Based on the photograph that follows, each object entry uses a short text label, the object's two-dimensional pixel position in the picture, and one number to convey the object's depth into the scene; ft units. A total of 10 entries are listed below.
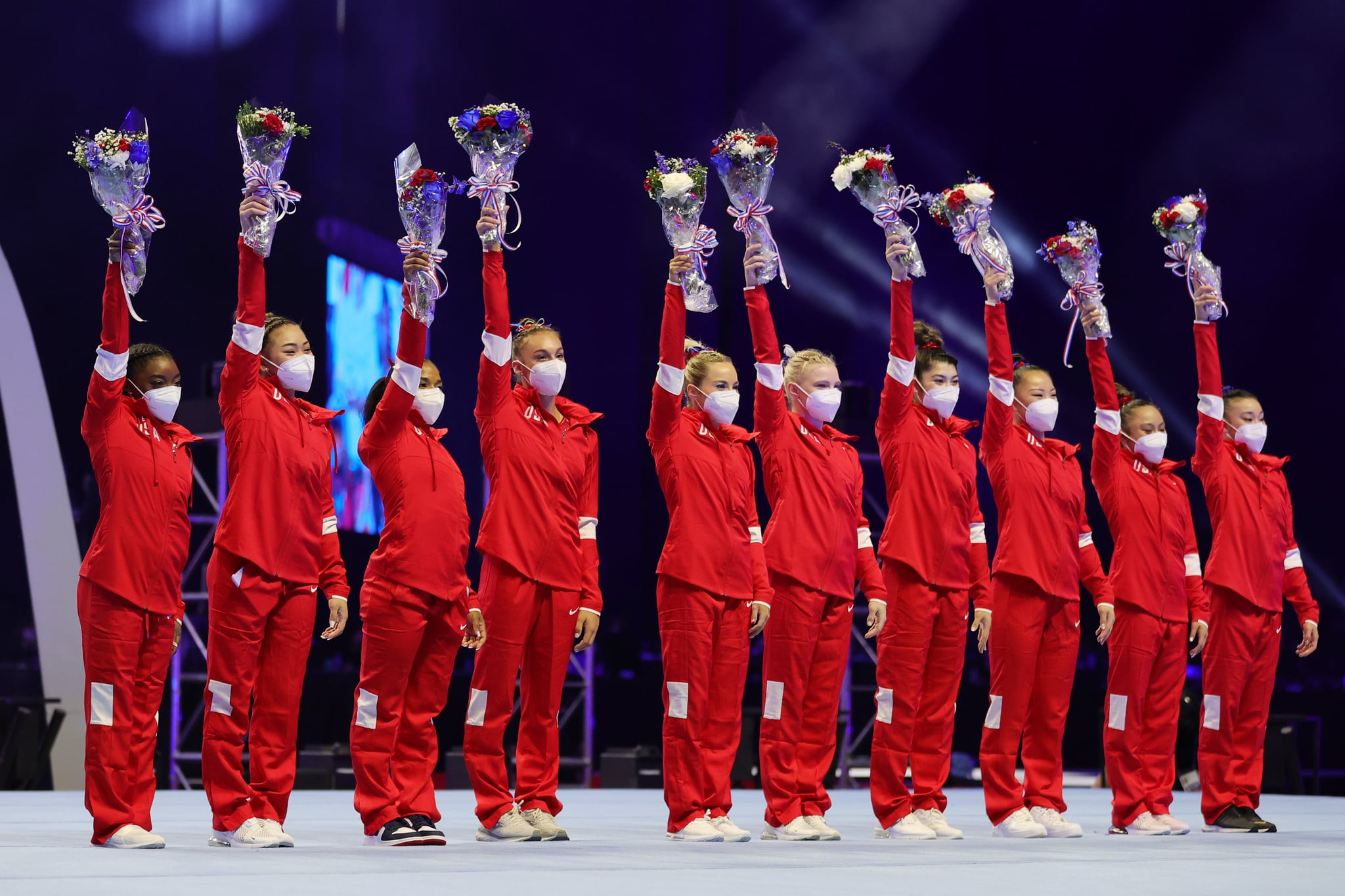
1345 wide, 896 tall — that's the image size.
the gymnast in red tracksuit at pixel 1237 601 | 37.32
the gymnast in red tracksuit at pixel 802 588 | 32.45
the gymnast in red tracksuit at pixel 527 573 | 30.40
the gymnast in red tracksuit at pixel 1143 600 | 36.42
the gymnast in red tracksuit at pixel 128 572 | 27.40
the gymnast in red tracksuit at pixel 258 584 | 27.73
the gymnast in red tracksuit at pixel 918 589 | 33.71
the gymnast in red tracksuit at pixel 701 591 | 31.35
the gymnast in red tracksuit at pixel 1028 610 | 34.55
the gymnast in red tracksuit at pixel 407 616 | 29.25
